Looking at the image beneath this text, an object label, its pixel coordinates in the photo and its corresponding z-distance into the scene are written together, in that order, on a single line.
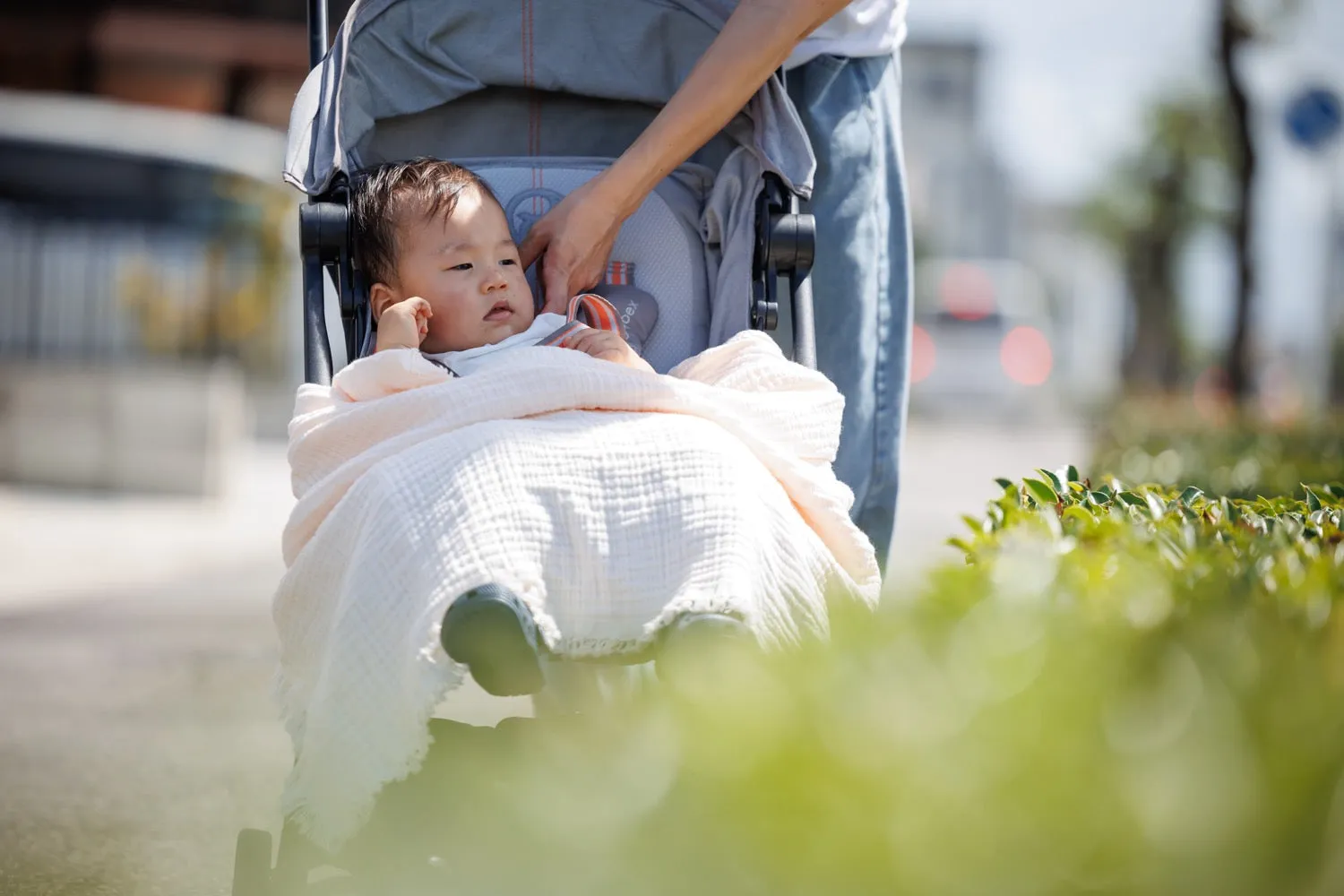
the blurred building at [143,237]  10.24
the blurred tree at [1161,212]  34.66
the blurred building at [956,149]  63.81
